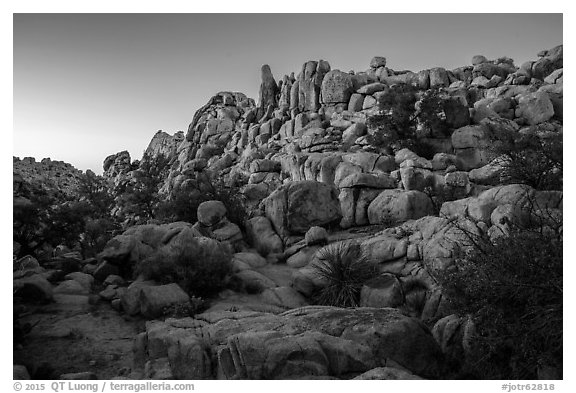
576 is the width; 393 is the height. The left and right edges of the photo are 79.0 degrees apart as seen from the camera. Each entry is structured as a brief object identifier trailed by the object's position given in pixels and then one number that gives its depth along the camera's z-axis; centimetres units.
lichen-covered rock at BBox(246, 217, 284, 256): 1909
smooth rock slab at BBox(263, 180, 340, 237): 1978
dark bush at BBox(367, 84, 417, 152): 3672
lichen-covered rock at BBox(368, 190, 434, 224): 1952
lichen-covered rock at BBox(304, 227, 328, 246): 1825
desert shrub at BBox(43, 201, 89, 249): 1950
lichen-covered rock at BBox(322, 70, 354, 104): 5762
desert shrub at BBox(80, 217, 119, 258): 2156
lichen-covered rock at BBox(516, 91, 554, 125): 3581
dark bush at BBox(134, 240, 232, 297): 1268
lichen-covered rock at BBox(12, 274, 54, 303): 1162
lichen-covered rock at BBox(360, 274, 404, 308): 1241
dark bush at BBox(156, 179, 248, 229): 2197
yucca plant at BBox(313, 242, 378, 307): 1274
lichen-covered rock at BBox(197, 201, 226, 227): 2000
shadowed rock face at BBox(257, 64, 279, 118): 7294
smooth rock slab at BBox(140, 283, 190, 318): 1108
